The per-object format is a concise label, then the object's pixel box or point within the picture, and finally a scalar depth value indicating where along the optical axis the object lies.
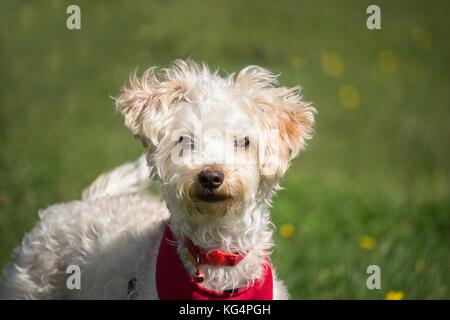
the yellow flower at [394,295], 5.05
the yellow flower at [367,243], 6.05
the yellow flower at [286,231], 6.34
